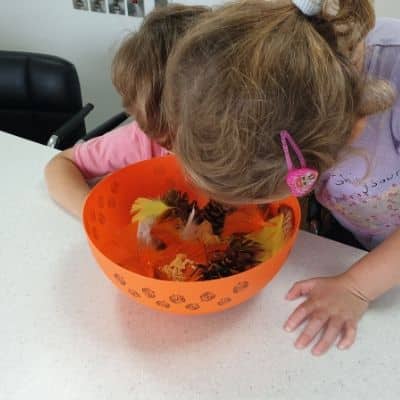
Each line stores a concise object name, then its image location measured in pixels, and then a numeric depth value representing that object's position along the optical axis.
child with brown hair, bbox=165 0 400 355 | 0.42
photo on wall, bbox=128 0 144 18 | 1.55
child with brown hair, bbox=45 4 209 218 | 0.56
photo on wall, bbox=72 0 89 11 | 1.70
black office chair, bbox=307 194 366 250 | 0.88
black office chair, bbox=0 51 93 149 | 1.28
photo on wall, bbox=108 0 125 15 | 1.60
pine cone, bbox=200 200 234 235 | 0.69
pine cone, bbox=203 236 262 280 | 0.59
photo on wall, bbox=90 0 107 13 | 1.65
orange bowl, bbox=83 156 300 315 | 0.51
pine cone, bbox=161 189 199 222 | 0.71
